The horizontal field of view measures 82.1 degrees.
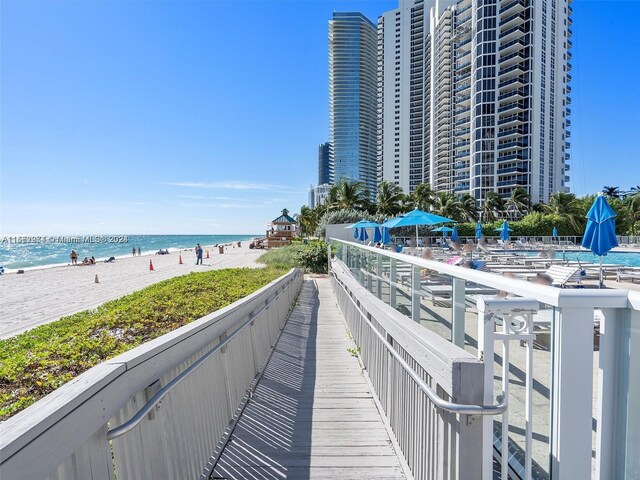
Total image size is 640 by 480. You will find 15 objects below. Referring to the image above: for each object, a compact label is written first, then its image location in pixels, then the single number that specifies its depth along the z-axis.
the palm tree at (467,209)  55.47
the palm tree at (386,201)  48.41
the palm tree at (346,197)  44.03
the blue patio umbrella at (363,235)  24.39
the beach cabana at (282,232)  43.91
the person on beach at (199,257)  31.89
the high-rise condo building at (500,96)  72.19
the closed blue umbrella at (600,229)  9.14
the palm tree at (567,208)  46.59
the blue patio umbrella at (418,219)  15.52
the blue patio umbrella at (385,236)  19.45
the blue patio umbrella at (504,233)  29.78
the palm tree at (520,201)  61.97
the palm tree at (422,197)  56.03
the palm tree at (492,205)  62.56
